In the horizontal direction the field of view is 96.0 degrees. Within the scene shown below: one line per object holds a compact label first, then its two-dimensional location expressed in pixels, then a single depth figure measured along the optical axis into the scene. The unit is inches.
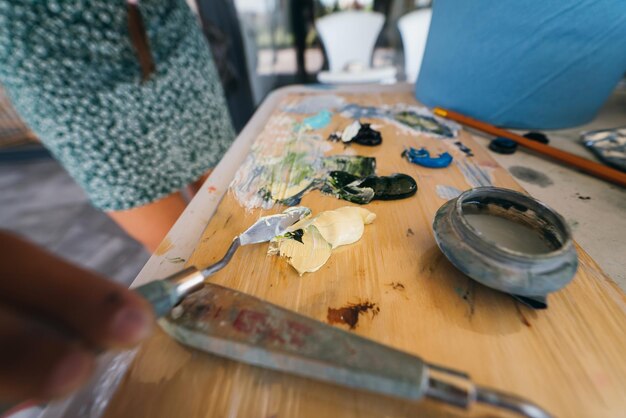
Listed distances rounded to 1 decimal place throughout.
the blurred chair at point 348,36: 63.5
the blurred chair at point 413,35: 58.4
